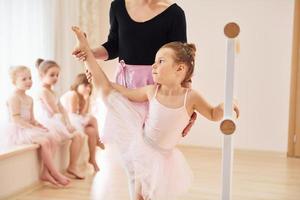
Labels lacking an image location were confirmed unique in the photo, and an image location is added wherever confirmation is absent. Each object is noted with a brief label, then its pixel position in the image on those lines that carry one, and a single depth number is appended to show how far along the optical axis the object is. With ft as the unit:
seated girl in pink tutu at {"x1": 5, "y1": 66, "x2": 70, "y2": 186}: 11.19
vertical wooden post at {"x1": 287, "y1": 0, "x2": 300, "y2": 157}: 15.88
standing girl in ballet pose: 5.37
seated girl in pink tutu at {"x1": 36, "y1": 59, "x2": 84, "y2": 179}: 12.13
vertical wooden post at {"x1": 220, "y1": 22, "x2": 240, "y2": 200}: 4.75
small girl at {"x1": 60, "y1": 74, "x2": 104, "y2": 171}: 13.21
